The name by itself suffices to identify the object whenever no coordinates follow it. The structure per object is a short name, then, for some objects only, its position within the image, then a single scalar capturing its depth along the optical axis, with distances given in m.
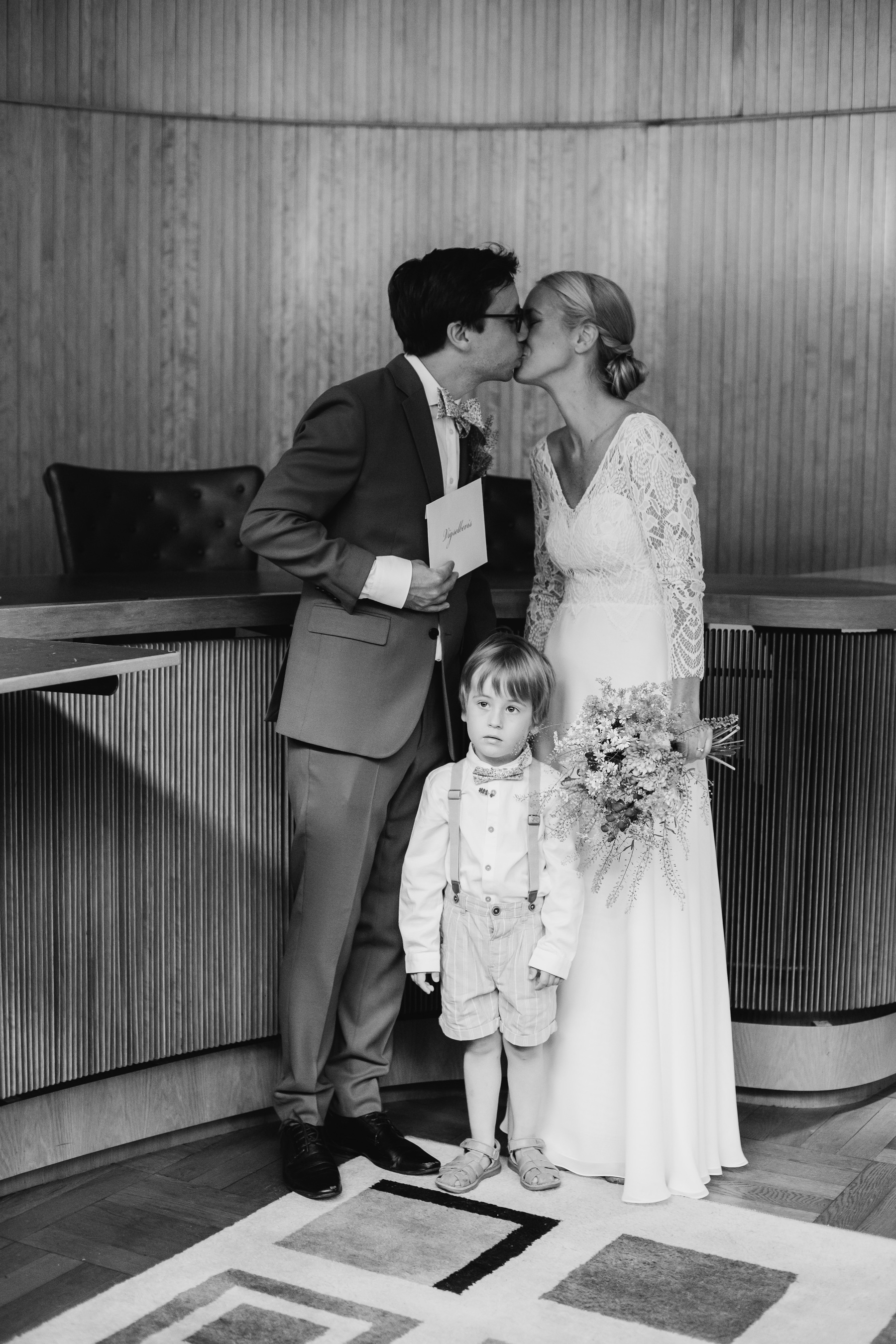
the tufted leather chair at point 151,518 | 4.43
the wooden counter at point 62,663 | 2.13
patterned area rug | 2.38
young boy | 2.86
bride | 2.89
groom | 2.82
